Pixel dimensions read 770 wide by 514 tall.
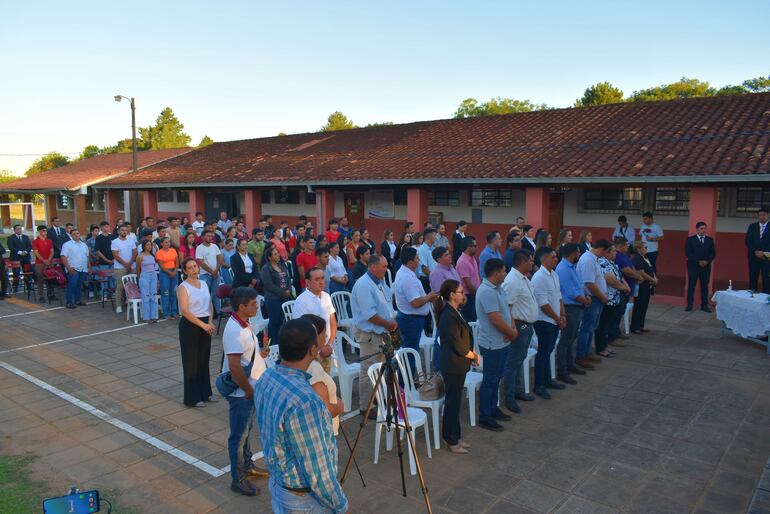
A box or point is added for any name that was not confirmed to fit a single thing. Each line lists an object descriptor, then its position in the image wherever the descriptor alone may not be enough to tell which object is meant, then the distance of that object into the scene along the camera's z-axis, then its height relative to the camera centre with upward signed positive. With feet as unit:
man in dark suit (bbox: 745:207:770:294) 35.35 -2.95
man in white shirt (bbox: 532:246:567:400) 20.57 -4.17
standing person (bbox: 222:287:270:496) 14.10 -4.23
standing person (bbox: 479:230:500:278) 26.81 -2.03
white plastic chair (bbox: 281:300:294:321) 25.09 -4.63
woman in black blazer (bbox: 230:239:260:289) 30.19 -3.28
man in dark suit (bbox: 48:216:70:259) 42.80 -2.05
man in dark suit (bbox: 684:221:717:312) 36.09 -3.78
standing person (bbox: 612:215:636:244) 44.01 -2.15
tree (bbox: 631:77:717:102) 131.75 +27.90
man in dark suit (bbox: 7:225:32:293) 44.73 -3.15
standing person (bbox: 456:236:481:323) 24.81 -2.89
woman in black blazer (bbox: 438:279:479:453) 15.98 -4.17
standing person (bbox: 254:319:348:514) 8.27 -3.40
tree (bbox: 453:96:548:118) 177.16 +32.22
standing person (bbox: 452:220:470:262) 36.42 -2.33
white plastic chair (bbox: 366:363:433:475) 15.80 -6.13
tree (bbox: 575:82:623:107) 137.28 +27.38
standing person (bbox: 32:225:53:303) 41.09 -3.13
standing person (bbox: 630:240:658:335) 29.45 -4.54
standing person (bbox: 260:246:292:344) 25.02 -3.61
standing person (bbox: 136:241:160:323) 34.45 -4.64
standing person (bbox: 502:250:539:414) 19.03 -3.68
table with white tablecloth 27.17 -5.65
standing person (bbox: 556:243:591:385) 22.30 -3.92
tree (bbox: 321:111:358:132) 200.47 +31.60
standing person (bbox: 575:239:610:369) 24.09 -3.84
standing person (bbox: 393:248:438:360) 19.99 -3.41
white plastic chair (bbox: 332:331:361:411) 20.30 -6.12
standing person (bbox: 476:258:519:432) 17.48 -4.13
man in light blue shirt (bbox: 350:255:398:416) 19.10 -3.82
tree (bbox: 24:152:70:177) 198.59 +18.22
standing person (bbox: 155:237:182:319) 33.93 -4.12
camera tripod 13.97 -5.14
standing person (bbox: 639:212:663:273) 40.96 -2.26
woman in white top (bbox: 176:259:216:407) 19.76 -4.58
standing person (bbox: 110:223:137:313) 36.88 -3.14
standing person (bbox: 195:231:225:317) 34.20 -3.17
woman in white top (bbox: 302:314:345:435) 9.77 -3.21
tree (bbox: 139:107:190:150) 172.76 +24.05
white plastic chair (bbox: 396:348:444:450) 16.60 -5.81
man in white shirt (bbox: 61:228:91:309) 38.91 -3.86
